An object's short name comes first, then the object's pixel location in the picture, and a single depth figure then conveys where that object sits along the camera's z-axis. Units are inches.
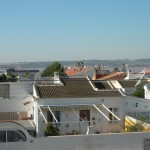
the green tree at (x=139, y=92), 1556.3
